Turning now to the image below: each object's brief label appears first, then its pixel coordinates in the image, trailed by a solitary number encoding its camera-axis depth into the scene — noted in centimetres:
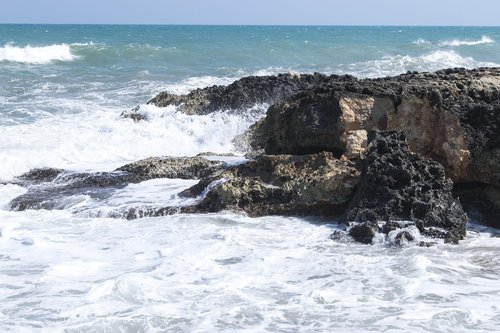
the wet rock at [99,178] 1488
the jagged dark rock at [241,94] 2366
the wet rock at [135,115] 2404
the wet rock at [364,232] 1193
